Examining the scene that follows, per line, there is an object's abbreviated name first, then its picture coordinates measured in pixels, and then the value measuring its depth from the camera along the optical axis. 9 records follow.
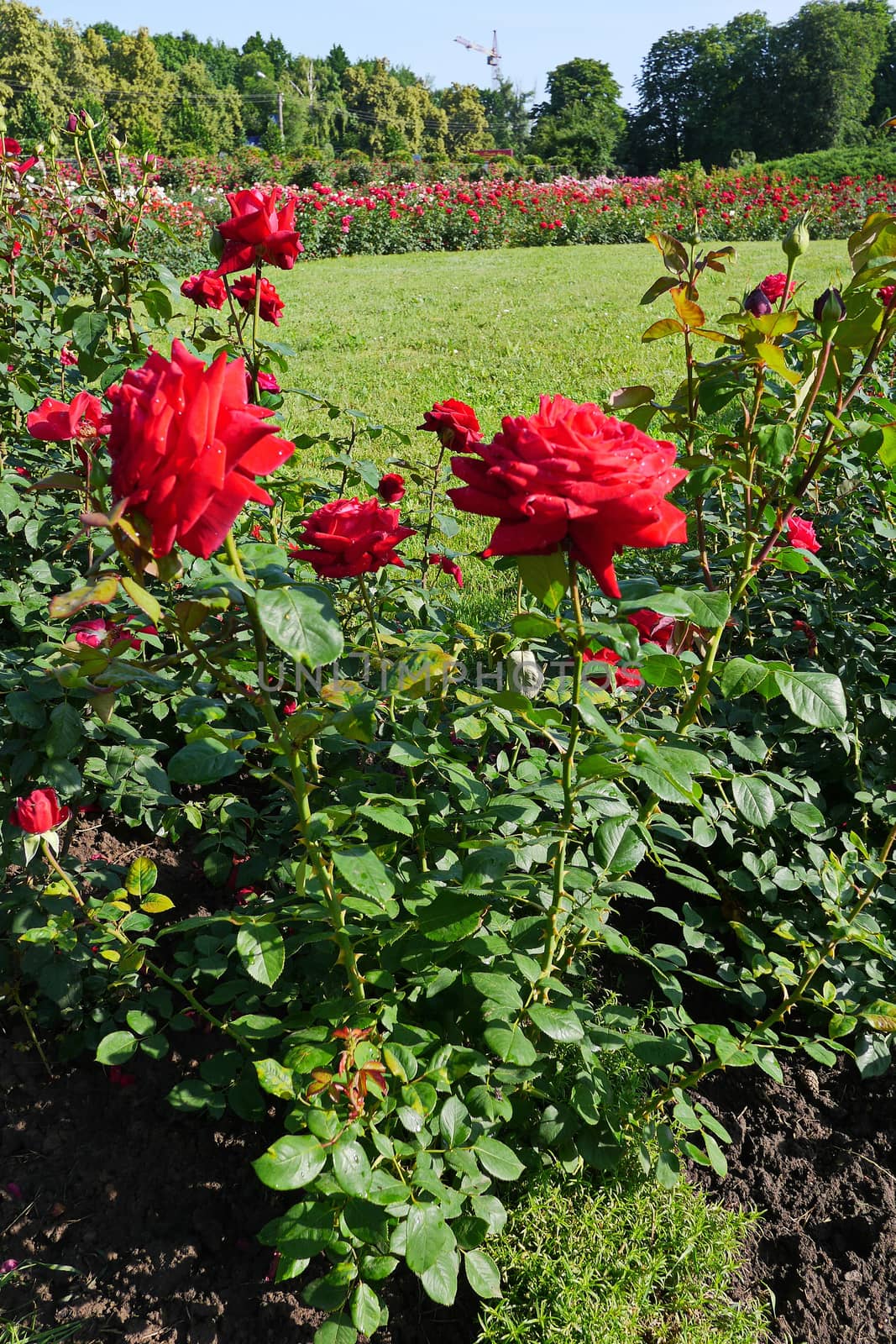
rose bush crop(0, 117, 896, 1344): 0.95
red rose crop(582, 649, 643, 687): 1.47
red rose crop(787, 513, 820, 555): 1.70
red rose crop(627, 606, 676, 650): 1.42
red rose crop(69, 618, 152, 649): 1.33
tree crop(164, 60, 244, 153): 36.00
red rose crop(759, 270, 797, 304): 1.83
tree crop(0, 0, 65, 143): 31.19
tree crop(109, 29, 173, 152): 37.69
